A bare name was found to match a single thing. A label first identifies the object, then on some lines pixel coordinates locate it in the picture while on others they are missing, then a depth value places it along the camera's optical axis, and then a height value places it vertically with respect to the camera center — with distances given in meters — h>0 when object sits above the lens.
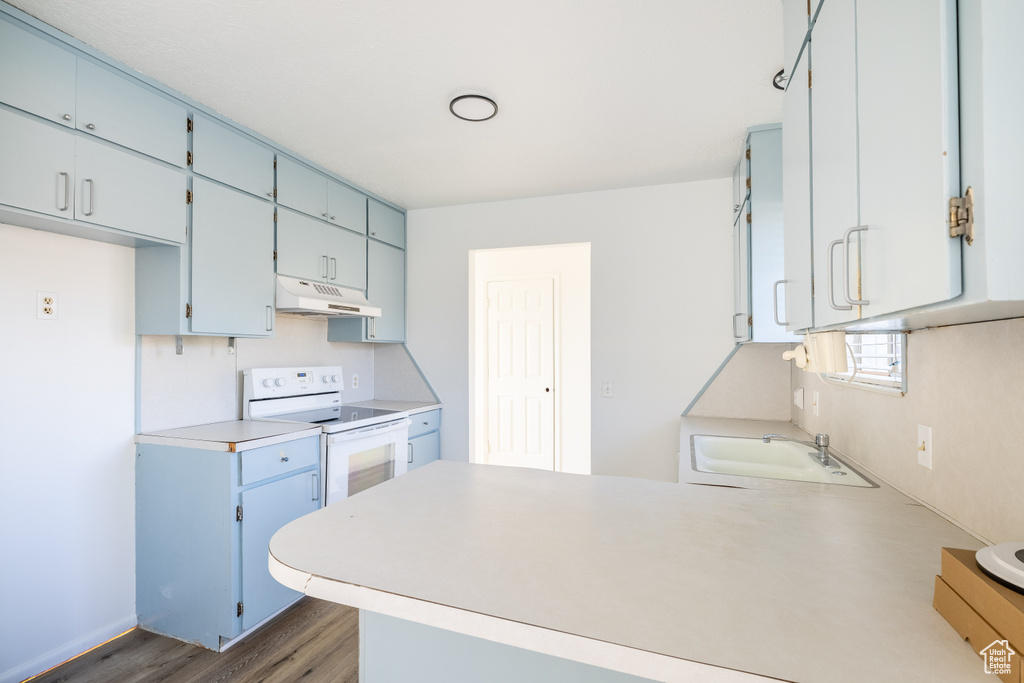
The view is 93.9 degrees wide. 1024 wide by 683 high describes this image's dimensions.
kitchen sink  1.98 -0.52
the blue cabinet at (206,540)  2.09 -0.88
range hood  2.61 +0.27
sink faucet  1.84 -0.40
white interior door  4.53 -0.27
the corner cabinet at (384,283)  3.40 +0.46
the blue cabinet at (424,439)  3.32 -0.67
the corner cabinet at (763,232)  2.26 +0.55
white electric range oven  2.62 -0.45
